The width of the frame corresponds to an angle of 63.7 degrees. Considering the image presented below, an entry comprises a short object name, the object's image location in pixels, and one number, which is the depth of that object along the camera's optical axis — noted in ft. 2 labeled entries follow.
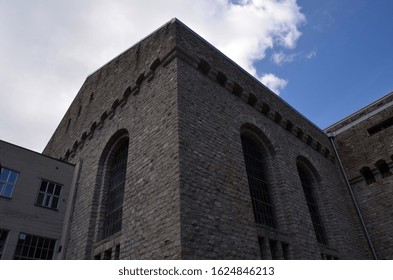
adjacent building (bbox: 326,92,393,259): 44.29
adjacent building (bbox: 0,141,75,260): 34.47
